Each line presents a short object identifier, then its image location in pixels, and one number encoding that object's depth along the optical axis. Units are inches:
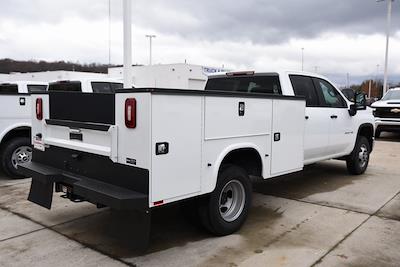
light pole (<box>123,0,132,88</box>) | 389.7
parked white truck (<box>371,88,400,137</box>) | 578.9
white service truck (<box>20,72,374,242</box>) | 142.7
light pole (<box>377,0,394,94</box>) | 1097.4
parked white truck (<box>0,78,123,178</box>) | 289.9
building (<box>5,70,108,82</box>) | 1250.9
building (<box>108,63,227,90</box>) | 1074.2
